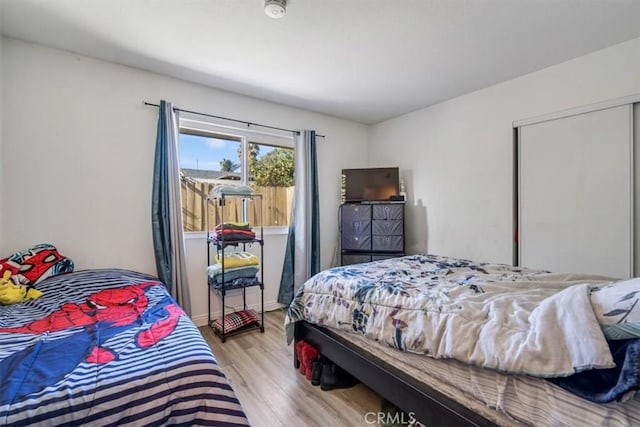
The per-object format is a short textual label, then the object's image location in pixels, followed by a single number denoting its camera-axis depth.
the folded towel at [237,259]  2.72
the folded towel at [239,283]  2.74
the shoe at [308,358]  2.02
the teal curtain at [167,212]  2.61
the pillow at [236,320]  2.73
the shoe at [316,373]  1.95
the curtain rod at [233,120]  2.67
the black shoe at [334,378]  1.89
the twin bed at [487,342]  0.89
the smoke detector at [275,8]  1.73
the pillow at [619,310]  0.91
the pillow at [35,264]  1.87
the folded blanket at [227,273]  2.74
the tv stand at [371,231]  3.45
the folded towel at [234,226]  2.69
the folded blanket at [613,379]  0.80
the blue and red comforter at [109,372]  0.88
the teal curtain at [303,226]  3.51
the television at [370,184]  3.72
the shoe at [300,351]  2.10
